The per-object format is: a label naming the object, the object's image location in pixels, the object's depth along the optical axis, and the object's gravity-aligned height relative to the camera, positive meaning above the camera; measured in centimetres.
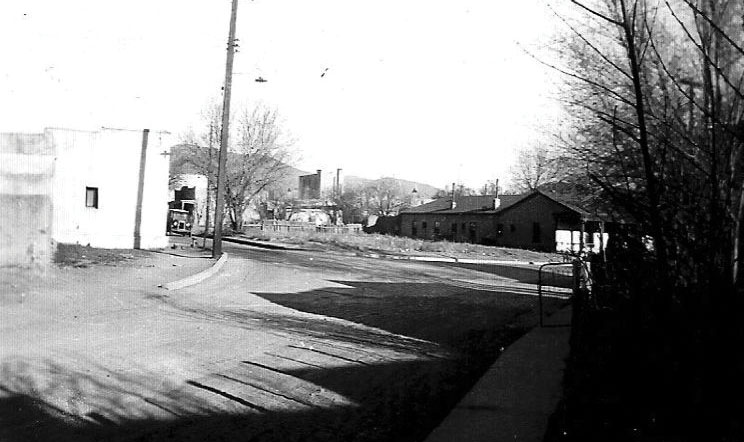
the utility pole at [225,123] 2209 +355
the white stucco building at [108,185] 2212 +129
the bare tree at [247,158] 4919 +540
